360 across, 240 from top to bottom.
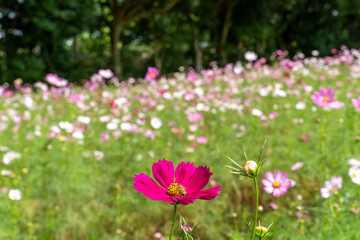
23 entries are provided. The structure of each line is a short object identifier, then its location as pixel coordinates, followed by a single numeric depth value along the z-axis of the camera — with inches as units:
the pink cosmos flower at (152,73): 121.4
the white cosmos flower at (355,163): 56.6
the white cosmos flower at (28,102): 115.6
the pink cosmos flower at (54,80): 131.7
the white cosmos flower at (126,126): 109.2
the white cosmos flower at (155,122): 110.9
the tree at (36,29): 382.6
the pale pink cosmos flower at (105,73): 134.4
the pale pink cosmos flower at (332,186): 59.6
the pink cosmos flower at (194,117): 118.8
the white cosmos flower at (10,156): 92.0
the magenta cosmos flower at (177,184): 24.0
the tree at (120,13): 492.1
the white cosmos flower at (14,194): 65.6
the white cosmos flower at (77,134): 93.0
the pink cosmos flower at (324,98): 65.1
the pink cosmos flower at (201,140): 105.3
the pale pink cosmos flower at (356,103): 43.7
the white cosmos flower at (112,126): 109.0
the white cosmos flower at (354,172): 49.9
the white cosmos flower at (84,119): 109.9
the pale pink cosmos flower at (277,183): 47.9
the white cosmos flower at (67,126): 88.1
